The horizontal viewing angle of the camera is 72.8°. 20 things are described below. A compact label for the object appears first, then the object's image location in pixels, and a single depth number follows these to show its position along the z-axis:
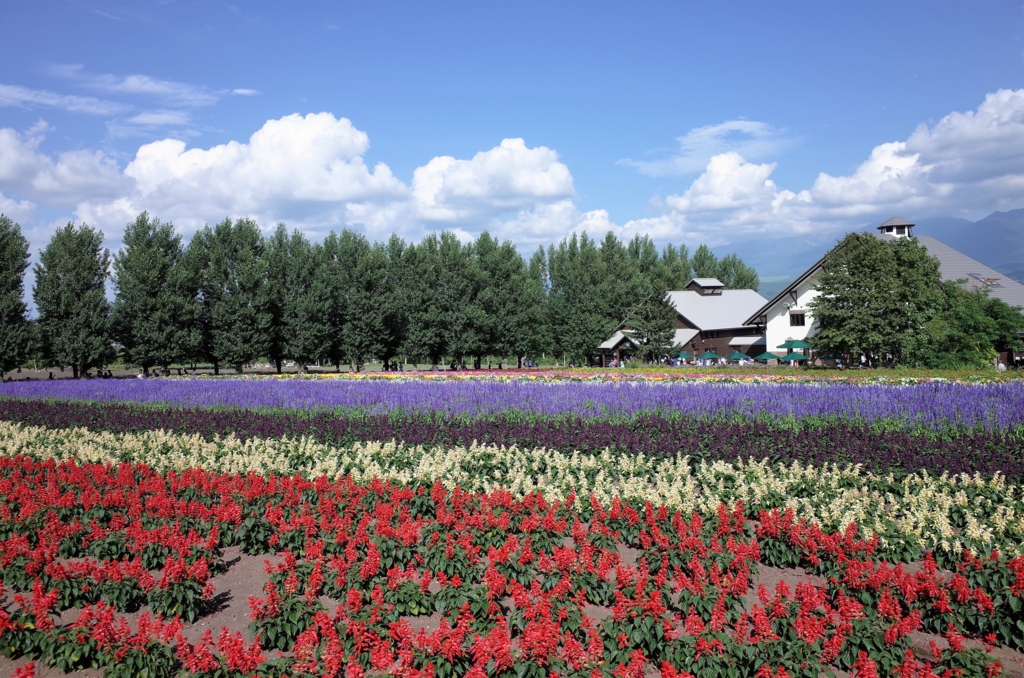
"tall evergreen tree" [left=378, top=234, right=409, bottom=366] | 54.06
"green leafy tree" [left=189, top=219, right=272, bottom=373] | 49.38
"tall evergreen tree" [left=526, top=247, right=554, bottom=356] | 61.75
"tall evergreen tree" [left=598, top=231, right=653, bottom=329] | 62.88
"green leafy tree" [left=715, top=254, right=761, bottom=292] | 81.19
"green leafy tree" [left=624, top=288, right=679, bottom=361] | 49.12
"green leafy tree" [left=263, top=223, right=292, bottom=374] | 51.75
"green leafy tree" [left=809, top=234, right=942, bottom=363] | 35.91
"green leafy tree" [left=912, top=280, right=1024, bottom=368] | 35.25
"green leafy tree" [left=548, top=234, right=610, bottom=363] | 61.84
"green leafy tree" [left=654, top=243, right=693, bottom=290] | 73.19
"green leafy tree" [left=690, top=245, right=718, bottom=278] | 79.56
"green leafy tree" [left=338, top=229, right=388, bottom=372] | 53.03
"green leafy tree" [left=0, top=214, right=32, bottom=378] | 44.06
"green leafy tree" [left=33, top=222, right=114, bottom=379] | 44.75
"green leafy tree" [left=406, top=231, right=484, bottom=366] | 54.44
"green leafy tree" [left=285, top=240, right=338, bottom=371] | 51.34
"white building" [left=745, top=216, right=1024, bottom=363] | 50.41
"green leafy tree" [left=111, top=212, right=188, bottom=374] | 46.62
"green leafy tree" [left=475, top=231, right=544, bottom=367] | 57.25
